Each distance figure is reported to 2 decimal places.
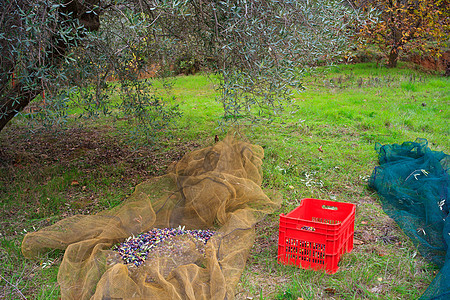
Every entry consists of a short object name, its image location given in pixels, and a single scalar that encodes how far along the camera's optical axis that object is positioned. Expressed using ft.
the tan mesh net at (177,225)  9.49
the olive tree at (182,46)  12.54
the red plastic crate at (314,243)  10.70
